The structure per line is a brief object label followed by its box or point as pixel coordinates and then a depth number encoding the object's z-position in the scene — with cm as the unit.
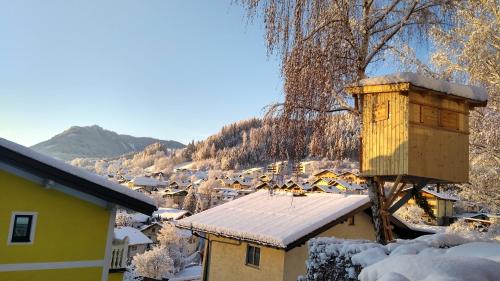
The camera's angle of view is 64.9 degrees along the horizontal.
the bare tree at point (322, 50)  771
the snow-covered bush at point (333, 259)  633
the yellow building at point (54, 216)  773
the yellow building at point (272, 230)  1240
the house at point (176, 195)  9162
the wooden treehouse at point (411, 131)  901
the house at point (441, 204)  4031
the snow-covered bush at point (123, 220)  5791
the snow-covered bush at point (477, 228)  1592
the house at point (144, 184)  10192
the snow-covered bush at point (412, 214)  3572
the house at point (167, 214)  6237
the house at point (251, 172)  12355
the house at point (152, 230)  6122
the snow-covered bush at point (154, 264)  4231
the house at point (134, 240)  4457
